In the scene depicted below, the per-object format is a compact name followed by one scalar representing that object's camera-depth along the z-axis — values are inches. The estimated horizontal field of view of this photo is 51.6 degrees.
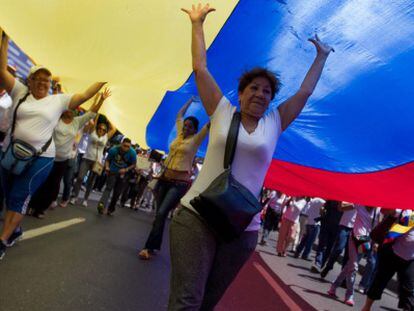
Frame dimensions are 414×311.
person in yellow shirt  204.2
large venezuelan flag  132.3
